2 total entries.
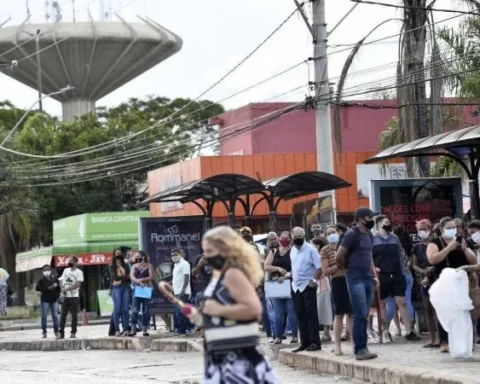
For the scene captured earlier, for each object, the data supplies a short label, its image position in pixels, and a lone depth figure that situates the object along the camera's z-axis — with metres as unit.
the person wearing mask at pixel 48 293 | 31.47
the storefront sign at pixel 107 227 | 51.41
